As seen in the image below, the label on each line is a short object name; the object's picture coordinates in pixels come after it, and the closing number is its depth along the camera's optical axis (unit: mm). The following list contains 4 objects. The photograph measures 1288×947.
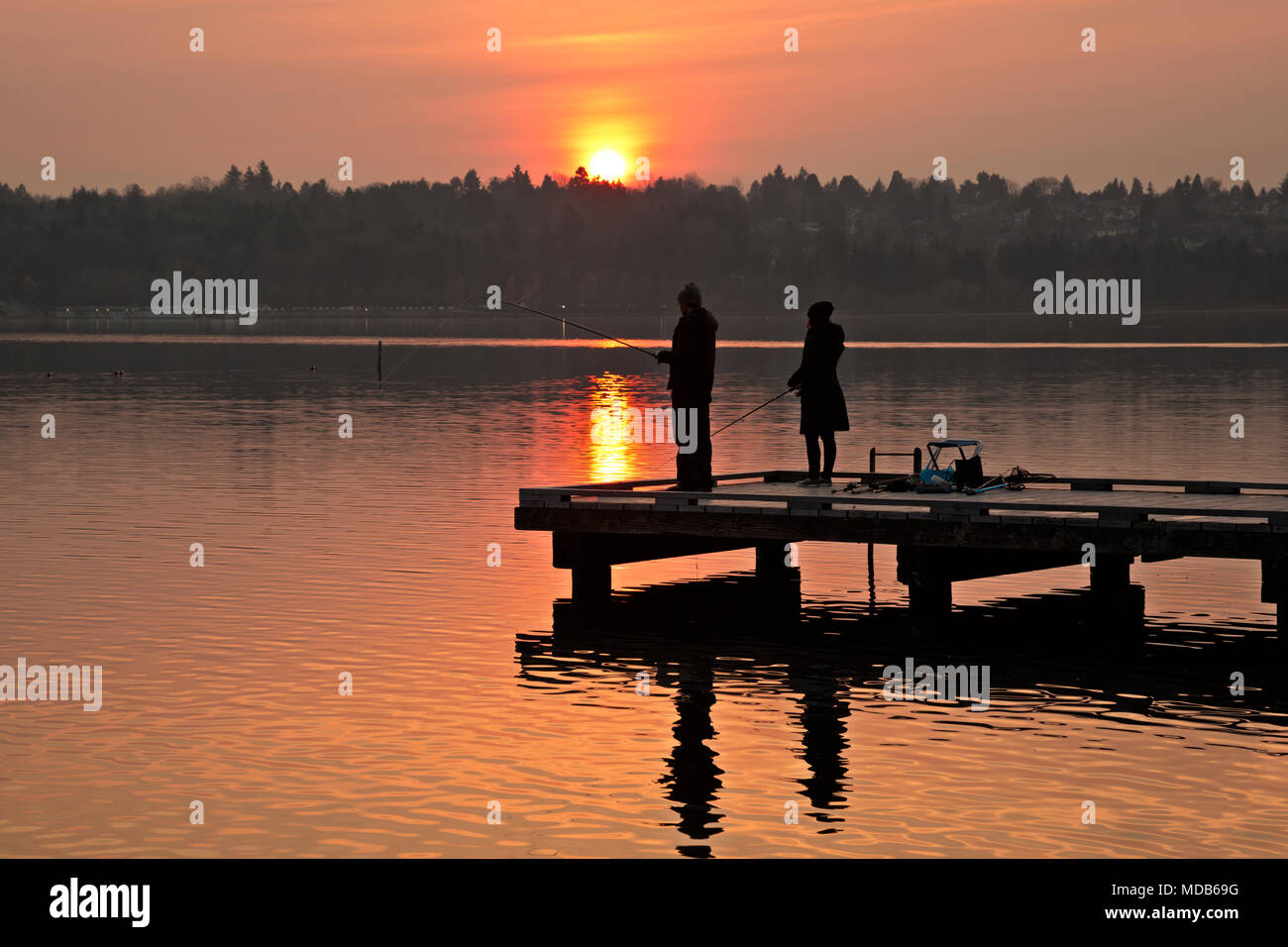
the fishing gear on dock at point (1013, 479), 21578
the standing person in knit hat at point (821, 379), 20750
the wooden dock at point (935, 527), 18281
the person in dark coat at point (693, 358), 19953
